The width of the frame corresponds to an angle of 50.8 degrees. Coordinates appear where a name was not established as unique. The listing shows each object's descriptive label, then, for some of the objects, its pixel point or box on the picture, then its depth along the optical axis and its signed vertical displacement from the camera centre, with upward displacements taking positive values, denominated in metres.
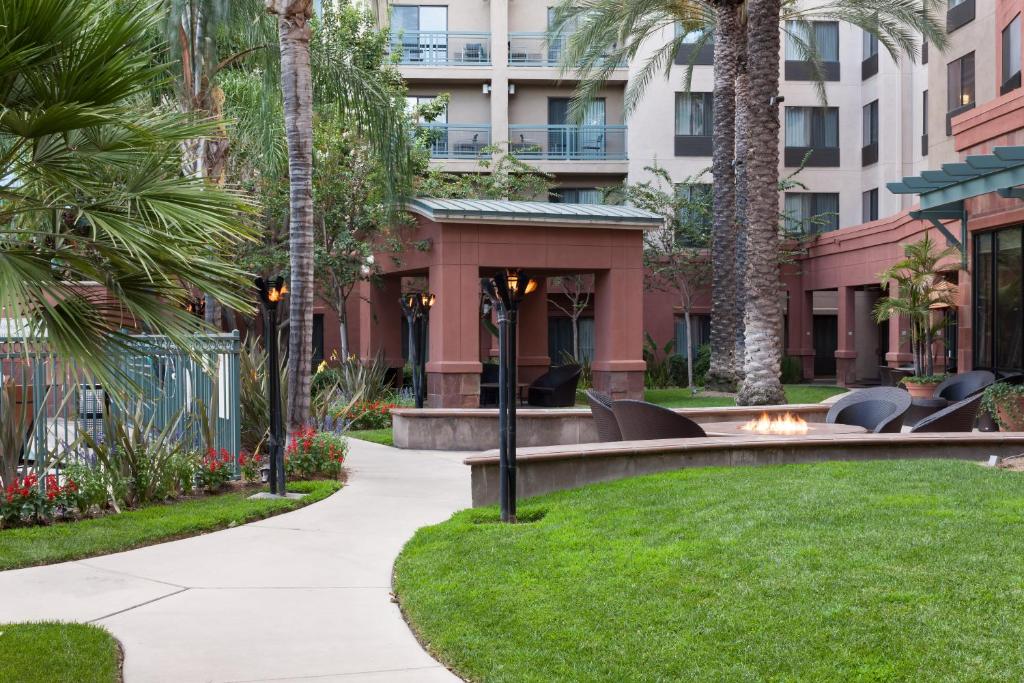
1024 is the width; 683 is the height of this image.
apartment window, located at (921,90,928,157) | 36.59 +7.41
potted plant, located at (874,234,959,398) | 20.84 +0.84
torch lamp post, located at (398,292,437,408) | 20.36 +0.44
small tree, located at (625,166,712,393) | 32.66 +3.16
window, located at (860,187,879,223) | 38.38 +4.86
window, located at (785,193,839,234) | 37.84 +4.75
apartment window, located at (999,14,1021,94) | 23.91 +6.38
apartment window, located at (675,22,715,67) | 37.75 +10.19
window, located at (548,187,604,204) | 39.00 +5.34
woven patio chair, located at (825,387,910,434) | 13.52 -0.88
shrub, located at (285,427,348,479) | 13.41 -1.42
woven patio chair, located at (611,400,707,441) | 12.29 -0.91
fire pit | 12.57 -1.04
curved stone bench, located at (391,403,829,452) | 16.61 -1.29
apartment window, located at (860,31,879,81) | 37.88 +10.06
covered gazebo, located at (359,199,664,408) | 20.66 +1.60
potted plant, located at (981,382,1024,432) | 15.54 -0.93
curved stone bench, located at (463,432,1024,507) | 10.92 -1.19
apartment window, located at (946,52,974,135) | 27.56 +6.61
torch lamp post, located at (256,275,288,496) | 11.78 -0.39
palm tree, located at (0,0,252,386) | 5.68 +0.93
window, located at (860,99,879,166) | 38.03 +7.34
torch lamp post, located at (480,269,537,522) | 9.64 -0.36
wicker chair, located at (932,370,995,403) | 17.69 -0.74
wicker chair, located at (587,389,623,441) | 13.20 -0.94
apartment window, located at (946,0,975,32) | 27.42 +8.47
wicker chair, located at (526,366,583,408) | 22.09 -0.93
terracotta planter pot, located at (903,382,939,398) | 20.27 -0.92
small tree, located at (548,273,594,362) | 33.06 +1.51
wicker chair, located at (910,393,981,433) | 12.60 -0.92
